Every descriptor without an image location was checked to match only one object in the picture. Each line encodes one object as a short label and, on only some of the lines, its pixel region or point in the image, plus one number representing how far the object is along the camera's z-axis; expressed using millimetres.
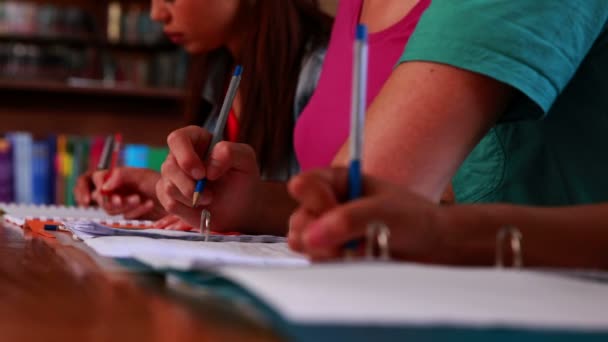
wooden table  1123
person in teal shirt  1316
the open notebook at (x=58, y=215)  1988
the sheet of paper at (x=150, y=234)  1597
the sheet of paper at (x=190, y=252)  1349
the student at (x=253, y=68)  2335
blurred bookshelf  6617
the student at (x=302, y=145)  1771
